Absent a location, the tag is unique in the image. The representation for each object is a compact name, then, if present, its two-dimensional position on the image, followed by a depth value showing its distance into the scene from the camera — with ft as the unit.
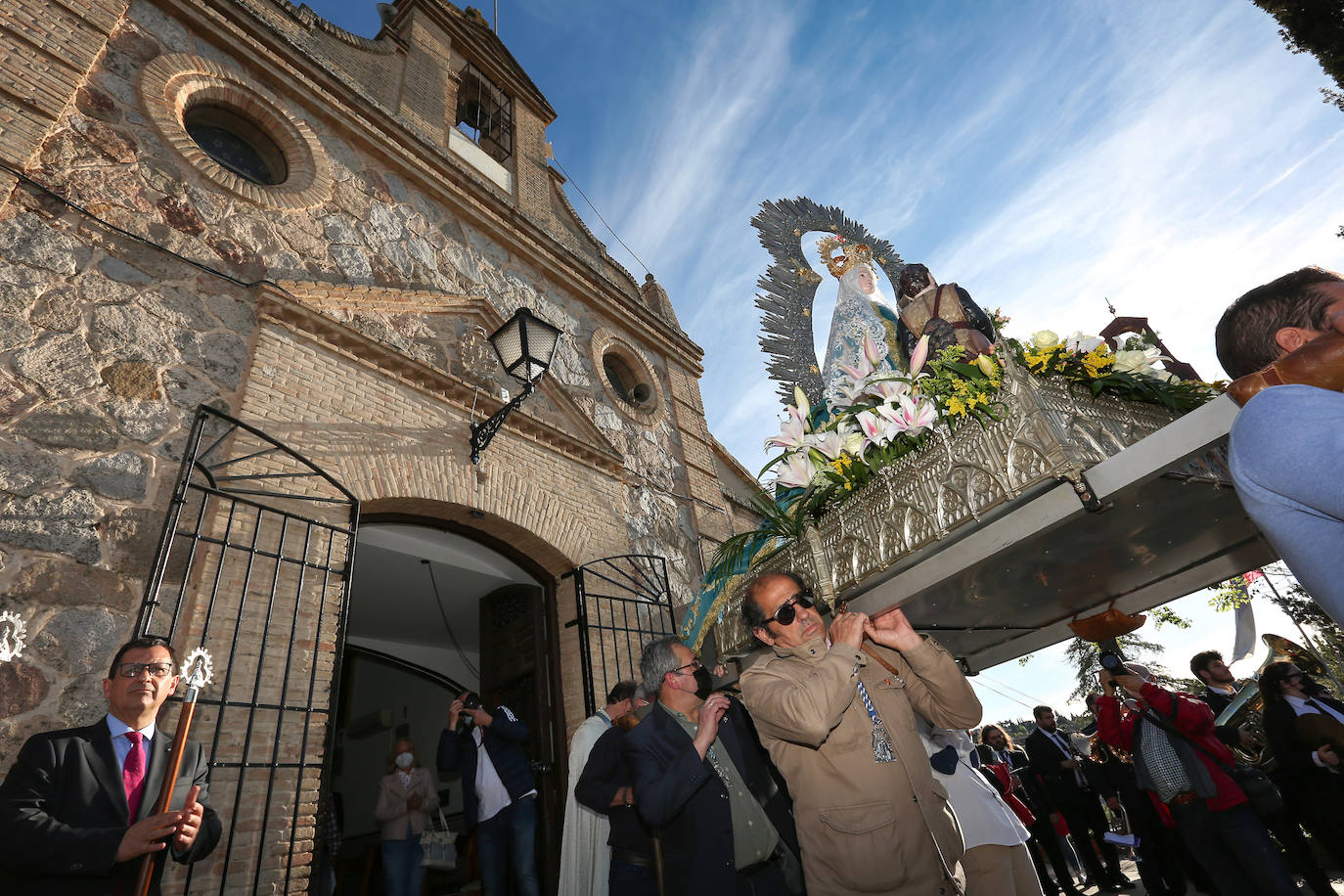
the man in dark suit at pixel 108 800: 7.41
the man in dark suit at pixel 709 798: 8.11
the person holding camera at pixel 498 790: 15.96
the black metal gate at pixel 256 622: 11.62
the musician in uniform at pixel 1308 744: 13.99
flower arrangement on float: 10.75
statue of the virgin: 15.65
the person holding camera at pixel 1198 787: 12.47
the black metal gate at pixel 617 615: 19.45
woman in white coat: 19.45
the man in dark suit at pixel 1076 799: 21.40
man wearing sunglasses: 6.70
